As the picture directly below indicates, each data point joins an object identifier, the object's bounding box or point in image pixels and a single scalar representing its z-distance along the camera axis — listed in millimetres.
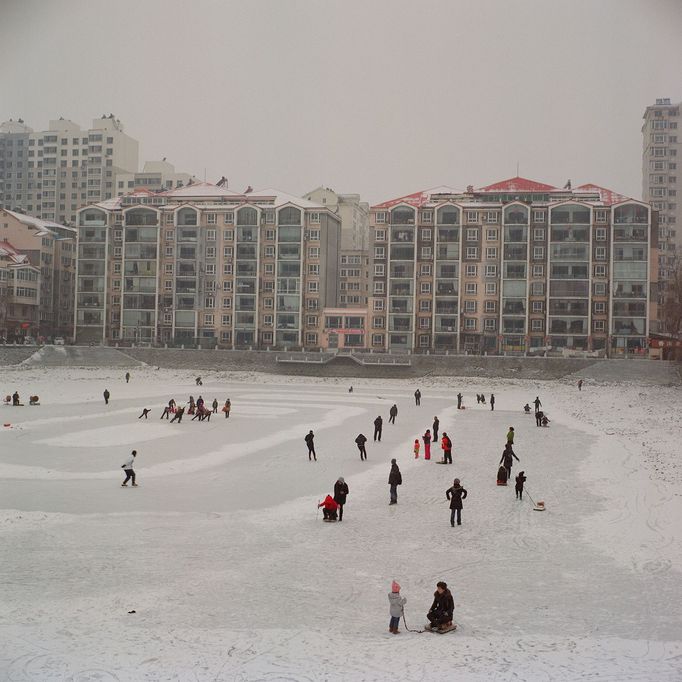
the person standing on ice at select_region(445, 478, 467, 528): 18516
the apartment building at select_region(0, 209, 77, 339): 98500
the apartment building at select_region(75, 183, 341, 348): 94562
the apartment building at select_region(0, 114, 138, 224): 146250
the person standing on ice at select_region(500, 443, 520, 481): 24859
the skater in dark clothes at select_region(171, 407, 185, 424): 38500
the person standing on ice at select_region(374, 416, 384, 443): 33531
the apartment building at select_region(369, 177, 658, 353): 86062
